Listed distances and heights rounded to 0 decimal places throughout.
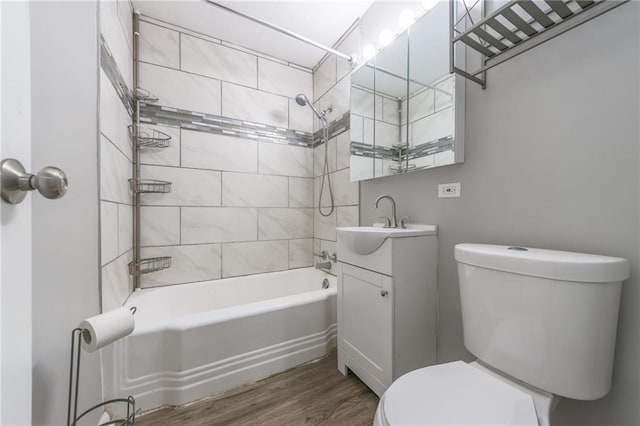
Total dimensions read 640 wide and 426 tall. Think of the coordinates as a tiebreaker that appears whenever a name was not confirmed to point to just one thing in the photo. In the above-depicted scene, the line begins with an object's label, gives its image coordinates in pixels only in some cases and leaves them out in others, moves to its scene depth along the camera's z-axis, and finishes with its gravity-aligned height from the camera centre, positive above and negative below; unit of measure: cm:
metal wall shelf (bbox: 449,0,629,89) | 82 +67
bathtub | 122 -72
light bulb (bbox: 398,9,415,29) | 147 +115
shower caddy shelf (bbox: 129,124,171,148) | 178 +55
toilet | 71 -42
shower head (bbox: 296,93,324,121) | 218 +97
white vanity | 119 -44
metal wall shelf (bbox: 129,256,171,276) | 176 -38
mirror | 127 +64
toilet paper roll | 77 -37
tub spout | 224 -46
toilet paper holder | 72 -51
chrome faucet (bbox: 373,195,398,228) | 151 -3
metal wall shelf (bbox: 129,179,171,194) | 176 +20
